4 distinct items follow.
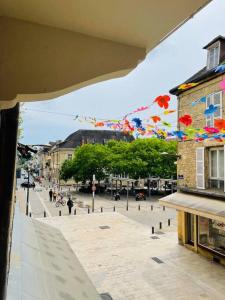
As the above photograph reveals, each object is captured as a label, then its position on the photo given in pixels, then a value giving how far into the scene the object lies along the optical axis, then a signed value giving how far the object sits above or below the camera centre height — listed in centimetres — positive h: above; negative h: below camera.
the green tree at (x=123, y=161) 3027 +109
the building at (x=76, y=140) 4998 +626
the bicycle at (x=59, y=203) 2377 -379
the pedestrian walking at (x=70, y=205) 1995 -333
